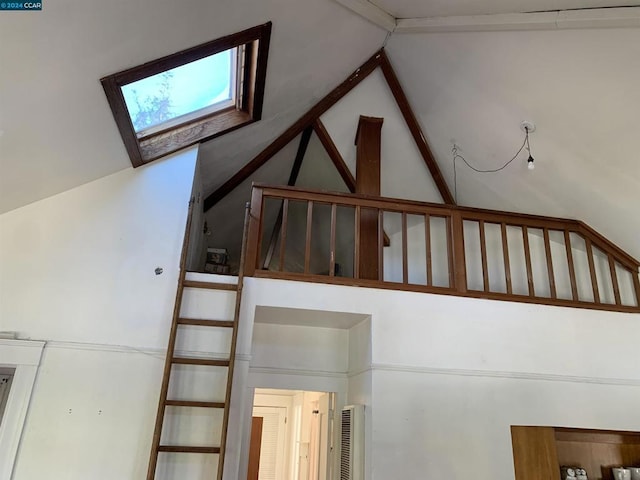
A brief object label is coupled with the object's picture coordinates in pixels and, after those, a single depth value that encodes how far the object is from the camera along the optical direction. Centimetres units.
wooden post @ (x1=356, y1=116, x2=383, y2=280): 448
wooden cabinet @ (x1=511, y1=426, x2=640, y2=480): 424
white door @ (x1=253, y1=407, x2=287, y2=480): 773
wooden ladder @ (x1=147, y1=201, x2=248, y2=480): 307
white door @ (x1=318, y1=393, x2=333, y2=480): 450
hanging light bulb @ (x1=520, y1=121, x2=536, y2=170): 431
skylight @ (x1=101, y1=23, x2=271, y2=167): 341
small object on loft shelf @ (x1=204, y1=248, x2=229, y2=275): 536
